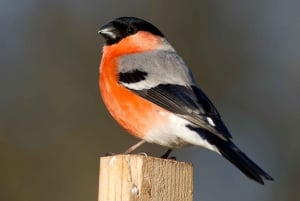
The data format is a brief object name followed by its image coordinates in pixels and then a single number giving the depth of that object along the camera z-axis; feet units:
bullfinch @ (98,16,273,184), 24.73
